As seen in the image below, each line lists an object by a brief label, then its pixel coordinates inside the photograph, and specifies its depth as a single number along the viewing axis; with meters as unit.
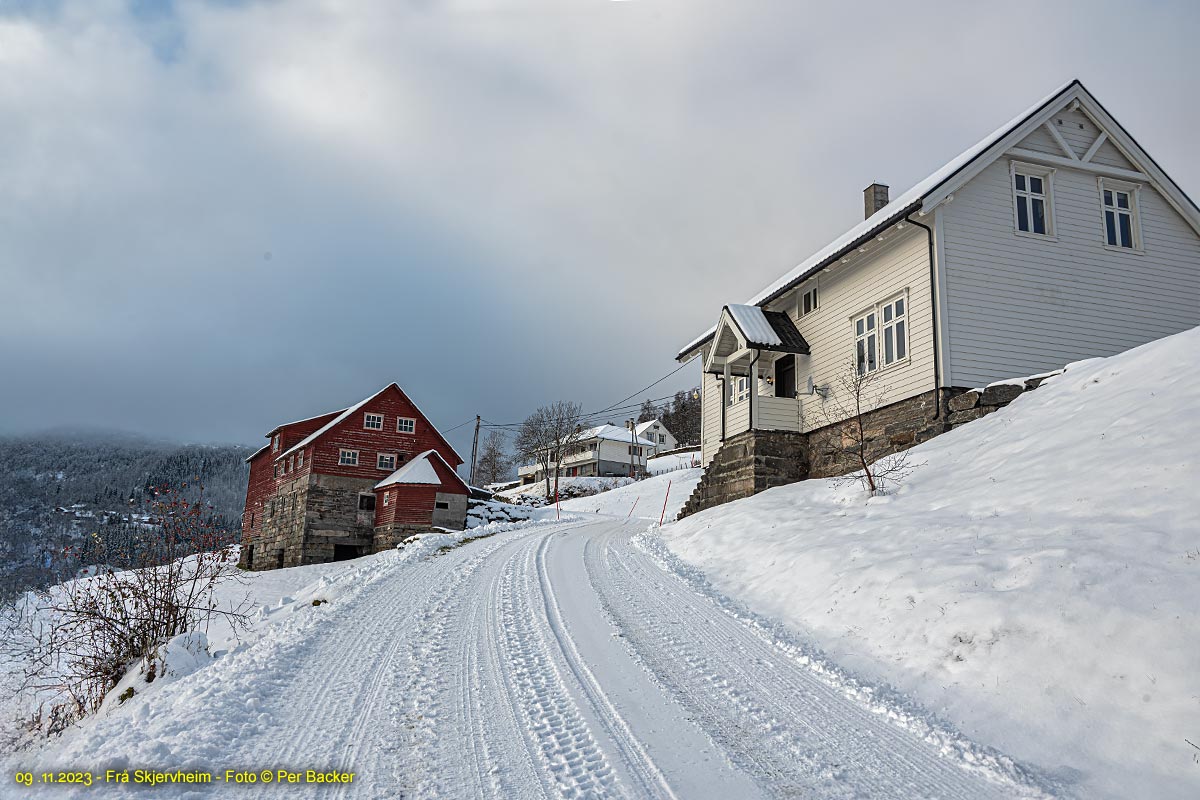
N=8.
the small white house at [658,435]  85.62
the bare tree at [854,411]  15.29
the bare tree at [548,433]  65.62
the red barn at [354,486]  34.31
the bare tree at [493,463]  99.46
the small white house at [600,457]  73.88
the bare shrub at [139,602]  7.86
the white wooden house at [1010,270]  15.20
